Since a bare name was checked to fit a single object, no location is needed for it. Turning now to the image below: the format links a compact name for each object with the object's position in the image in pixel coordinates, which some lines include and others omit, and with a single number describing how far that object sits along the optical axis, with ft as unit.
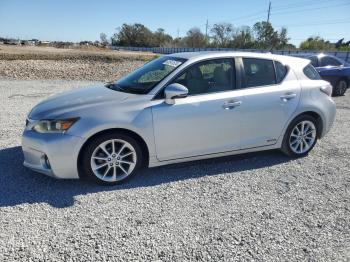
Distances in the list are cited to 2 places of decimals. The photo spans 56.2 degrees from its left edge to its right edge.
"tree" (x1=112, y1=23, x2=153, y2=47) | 382.63
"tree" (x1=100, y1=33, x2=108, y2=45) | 436.35
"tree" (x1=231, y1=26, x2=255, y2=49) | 253.83
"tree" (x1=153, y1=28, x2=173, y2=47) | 381.48
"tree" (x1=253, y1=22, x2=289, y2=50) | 252.01
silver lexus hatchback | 12.44
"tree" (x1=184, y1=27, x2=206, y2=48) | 311.95
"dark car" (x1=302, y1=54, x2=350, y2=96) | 37.24
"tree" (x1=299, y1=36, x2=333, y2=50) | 196.46
